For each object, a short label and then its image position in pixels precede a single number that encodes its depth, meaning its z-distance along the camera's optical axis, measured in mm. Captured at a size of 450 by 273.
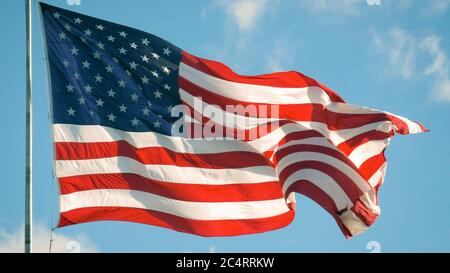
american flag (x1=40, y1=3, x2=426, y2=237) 19062
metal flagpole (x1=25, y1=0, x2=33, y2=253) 16453
